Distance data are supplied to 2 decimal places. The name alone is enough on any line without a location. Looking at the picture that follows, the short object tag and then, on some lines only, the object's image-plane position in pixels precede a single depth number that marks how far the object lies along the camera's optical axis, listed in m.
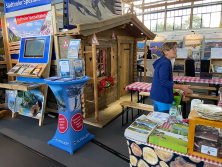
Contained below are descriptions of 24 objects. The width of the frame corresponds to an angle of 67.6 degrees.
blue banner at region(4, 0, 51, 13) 4.32
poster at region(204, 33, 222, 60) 11.44
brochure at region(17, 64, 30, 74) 4.32
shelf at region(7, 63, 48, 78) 4.07
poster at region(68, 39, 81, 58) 3.14
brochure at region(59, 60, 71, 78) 3.00
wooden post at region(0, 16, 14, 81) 5.14
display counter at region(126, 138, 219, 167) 1.48
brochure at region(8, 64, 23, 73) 4.38
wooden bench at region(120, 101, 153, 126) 3.93
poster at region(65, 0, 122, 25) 4.17
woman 2.59
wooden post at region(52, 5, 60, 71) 4.17
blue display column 2.89
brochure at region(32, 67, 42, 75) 4.10
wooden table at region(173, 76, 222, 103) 5.06
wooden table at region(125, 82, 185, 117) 4.48
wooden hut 4.12
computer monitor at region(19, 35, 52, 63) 4.24
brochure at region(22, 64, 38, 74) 4.19
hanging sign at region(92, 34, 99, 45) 3.78
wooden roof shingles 3.49
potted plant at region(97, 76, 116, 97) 4.66
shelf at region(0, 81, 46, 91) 3.79
